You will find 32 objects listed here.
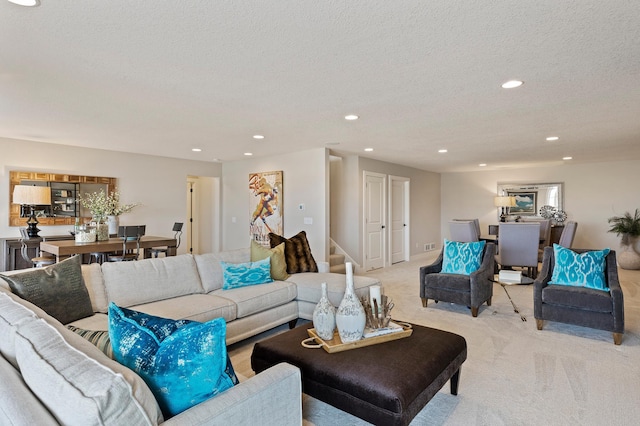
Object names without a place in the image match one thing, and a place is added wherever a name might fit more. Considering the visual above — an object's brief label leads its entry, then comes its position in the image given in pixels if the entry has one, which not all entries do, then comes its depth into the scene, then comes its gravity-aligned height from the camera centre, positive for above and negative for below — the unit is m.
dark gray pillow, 2.15 -0.48
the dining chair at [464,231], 6.64 -0.37
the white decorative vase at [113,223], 4.99 -0.14
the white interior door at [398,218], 7.87 -0.14
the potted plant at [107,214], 4.83 +0.00
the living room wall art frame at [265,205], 6.70 +0.16
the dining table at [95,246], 3.96 -0.40
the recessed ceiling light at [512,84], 2.90 +1.06
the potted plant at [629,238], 7.02 -0.55
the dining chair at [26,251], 4.21 -0.51
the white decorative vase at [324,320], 2.19 -0.67
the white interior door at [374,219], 7.02 -0.14
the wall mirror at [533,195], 8.26 +0.38
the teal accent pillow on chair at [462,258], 4.28 -0.56
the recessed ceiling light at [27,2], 1.79 +1.08
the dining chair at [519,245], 5.68 -0.54
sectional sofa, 0.86 -0.47
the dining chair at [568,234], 5.92 -0.39
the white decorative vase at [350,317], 2.11 -0.63
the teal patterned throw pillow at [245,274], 3.38 -0.59
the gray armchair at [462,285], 4.00 -0.86
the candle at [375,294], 2.43 -0.56
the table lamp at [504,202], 8.34 +0.23
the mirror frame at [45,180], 5.35 +0.54
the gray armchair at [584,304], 3.19 -0.88
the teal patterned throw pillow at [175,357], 1.13 -0.47
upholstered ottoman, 1.71 -0.85
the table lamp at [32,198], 4.71 +0.23
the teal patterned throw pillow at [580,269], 3.53 -0.59
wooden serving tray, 2.08 -0.79
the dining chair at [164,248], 5.65 -0.59
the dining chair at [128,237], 4.60 -0.30
